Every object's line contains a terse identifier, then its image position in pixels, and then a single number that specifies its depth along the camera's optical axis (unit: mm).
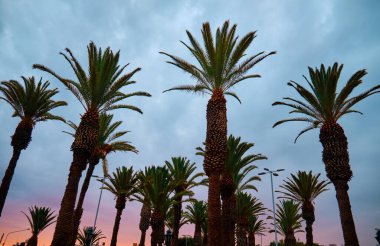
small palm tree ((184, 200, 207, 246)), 41906
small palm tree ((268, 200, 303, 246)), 40562
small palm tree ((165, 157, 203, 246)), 29391
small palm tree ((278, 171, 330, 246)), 32781
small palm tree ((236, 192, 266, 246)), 36688
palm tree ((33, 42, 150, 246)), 17594
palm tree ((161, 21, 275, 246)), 18266
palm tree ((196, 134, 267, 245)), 24319
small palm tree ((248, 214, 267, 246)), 45606
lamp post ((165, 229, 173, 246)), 20358
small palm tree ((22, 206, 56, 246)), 35344
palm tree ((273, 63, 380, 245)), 19373
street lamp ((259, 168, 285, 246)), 31875
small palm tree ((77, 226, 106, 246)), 45312
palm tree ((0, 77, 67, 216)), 24719
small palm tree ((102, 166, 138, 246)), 31875
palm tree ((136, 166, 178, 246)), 26531
